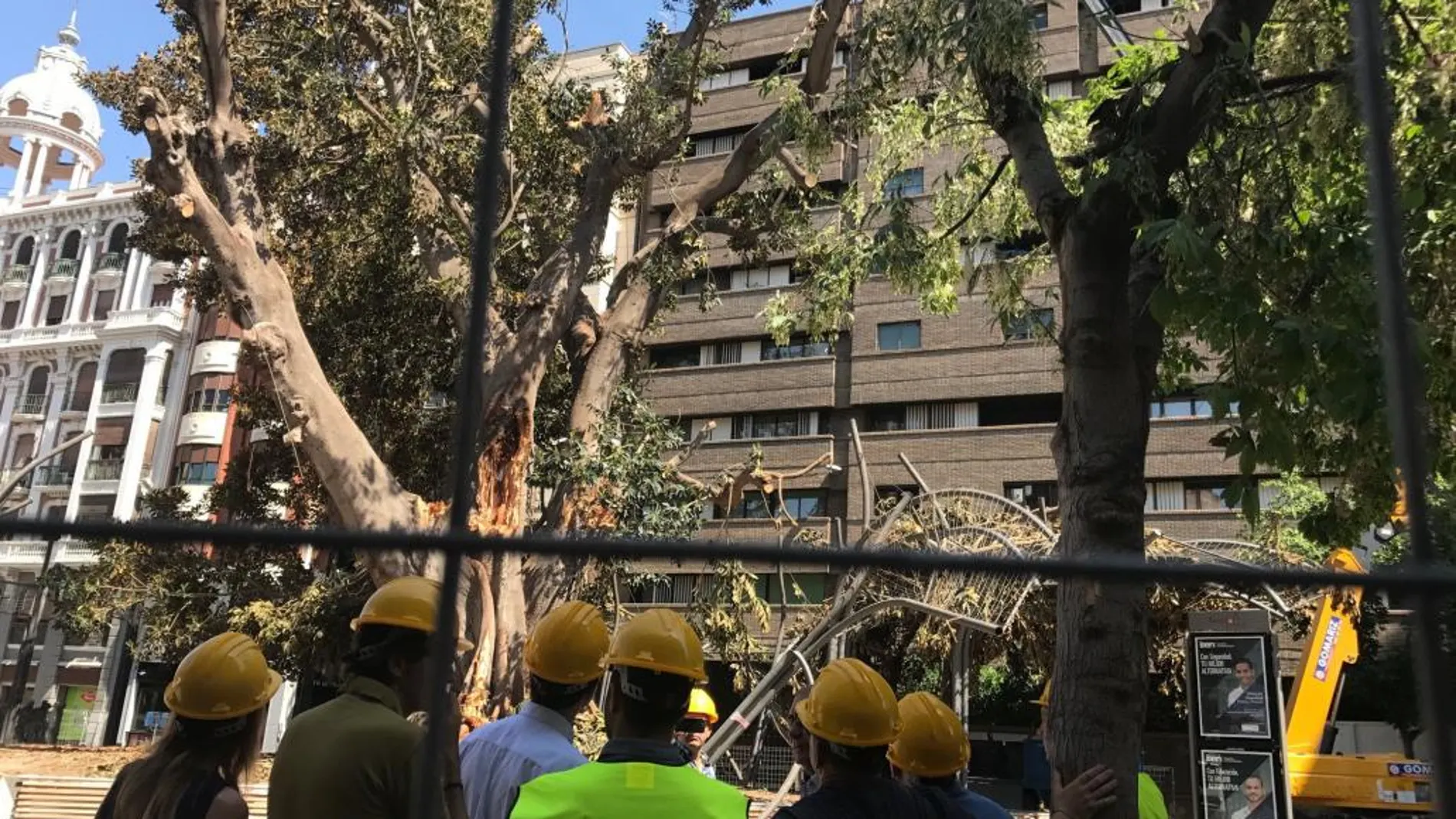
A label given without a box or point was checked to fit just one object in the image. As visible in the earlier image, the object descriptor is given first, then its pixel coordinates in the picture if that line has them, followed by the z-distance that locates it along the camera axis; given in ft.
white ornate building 87.86
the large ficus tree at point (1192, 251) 10.06
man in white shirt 7.32
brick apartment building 65.98
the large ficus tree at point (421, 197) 25.16
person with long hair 5.79
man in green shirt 6.09
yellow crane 28.99
